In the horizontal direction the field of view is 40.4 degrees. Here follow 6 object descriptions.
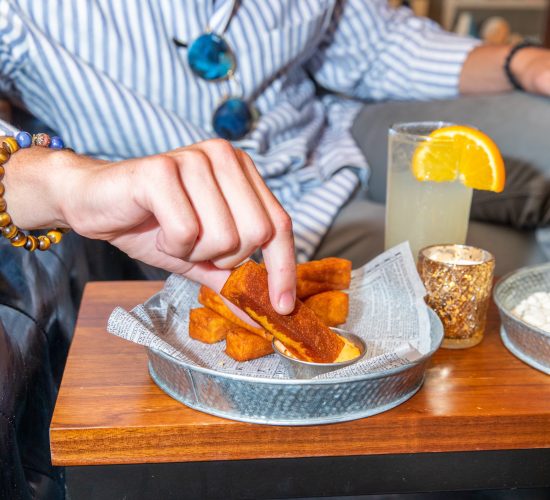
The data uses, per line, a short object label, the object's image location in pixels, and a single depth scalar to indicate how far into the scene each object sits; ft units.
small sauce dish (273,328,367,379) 1.92
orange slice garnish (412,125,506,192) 2.49
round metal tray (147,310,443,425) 1.79
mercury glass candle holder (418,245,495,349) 2.25
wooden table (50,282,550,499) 1.86
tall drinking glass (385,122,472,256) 2.73
